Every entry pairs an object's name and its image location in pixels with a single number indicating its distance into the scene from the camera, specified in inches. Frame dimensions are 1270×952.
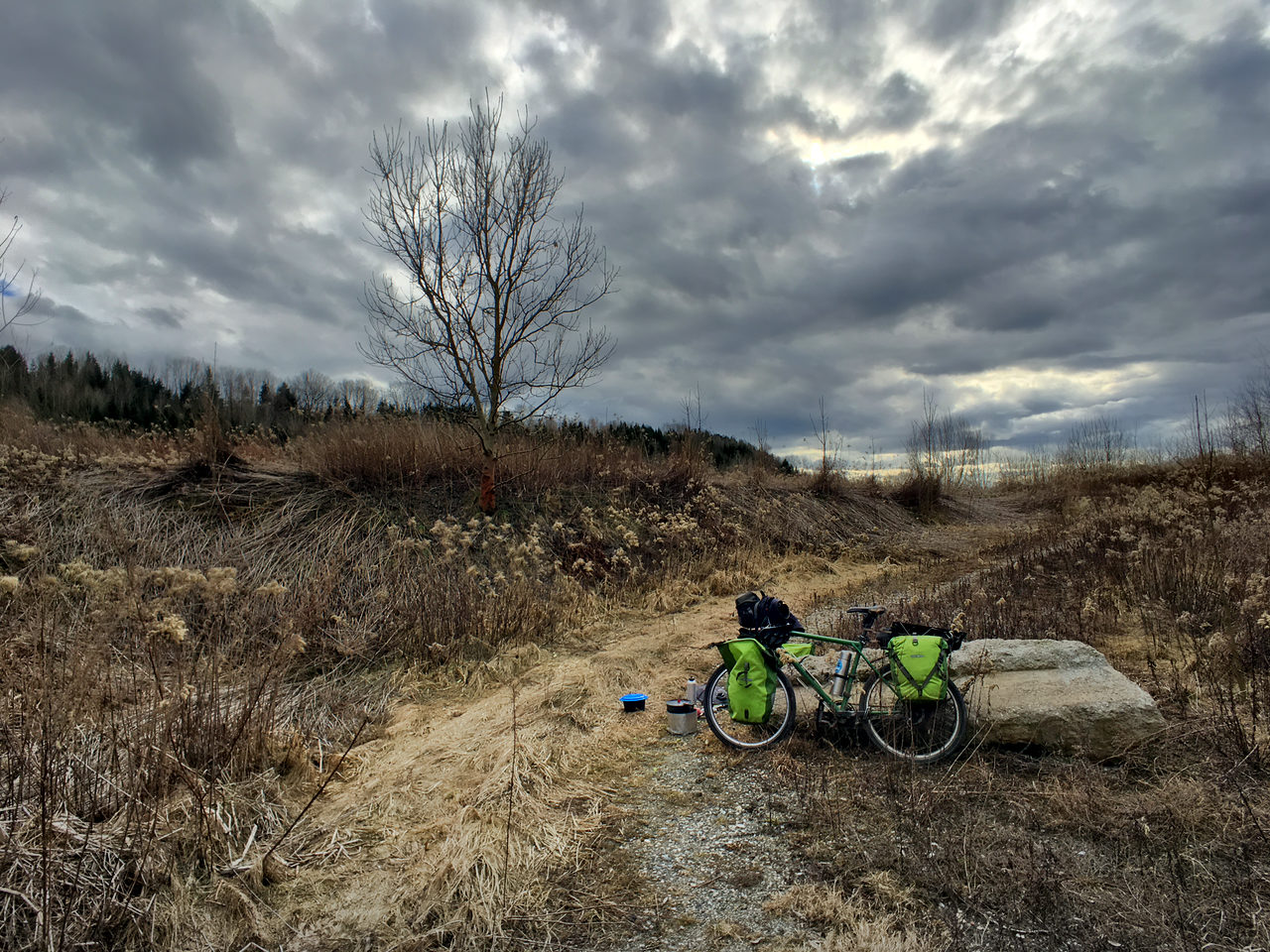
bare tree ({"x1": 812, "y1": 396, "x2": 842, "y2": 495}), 658.2
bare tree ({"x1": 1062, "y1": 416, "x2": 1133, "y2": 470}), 962.1
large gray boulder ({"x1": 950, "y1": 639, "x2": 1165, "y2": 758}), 156.2
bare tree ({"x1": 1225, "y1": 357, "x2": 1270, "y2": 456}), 674.8
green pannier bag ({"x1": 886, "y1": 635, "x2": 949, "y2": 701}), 163.3
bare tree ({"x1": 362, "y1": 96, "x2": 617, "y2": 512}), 362.6
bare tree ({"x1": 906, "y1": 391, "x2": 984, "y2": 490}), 775.1
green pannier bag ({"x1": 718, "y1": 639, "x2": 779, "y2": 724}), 177.5
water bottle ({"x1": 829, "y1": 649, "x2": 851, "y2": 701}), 174.2
